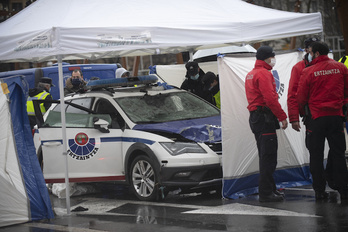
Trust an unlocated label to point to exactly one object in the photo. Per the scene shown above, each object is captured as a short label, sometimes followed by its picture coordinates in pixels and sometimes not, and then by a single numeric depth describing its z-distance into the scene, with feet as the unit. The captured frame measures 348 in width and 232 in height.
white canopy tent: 44.80
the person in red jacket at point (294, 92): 43.41
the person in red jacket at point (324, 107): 42.20
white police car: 47.22
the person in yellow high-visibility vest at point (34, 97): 66.19
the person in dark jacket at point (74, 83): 72.10
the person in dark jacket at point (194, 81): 60.57
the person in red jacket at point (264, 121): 44.09
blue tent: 42.06
